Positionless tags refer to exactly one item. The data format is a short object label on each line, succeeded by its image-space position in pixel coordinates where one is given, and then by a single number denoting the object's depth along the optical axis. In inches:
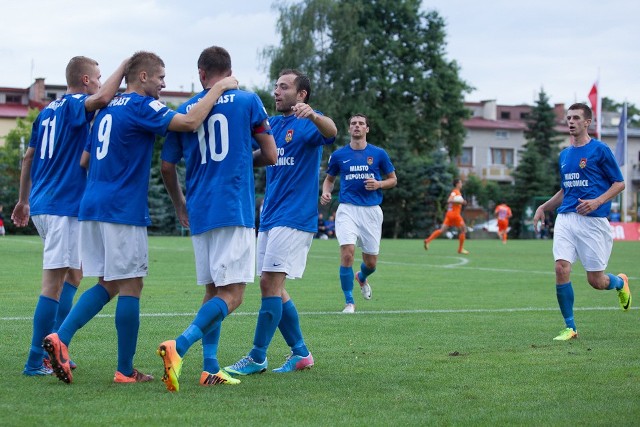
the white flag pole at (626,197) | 3582.7
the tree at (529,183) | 2360.5
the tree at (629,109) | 4623.0
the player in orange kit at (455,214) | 1221.0
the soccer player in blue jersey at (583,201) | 386.3
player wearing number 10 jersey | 247.0
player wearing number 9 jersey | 250.1
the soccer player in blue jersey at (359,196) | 505.0
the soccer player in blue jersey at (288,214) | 281.9
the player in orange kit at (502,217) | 1822.3
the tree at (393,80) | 2214.6
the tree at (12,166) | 2098.9
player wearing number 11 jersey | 271.7
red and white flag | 1654.8
